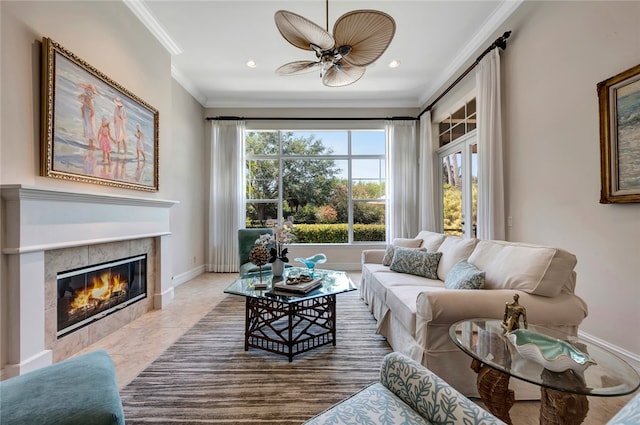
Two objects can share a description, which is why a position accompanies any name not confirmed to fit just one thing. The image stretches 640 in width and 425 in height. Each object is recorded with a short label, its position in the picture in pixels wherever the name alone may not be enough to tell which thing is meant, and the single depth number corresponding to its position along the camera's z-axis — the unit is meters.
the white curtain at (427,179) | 4.95
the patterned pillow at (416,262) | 2.82
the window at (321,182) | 5.63
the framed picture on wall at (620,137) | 1.83
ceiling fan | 1.98
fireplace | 2.19
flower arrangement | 2.69
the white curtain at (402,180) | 5.37
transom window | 3.97
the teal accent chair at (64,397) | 0.86
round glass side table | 0.95
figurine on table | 1.26
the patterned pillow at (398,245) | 3.35
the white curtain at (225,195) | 5.36
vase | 2.73
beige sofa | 1.63
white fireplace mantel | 1.76
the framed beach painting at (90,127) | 2.00
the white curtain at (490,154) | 3.02
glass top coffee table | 2.17
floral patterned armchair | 0.83
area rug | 1.58
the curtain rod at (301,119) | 5.44
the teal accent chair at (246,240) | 3.91
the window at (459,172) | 3.94
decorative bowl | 1.00
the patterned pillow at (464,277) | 1.93
